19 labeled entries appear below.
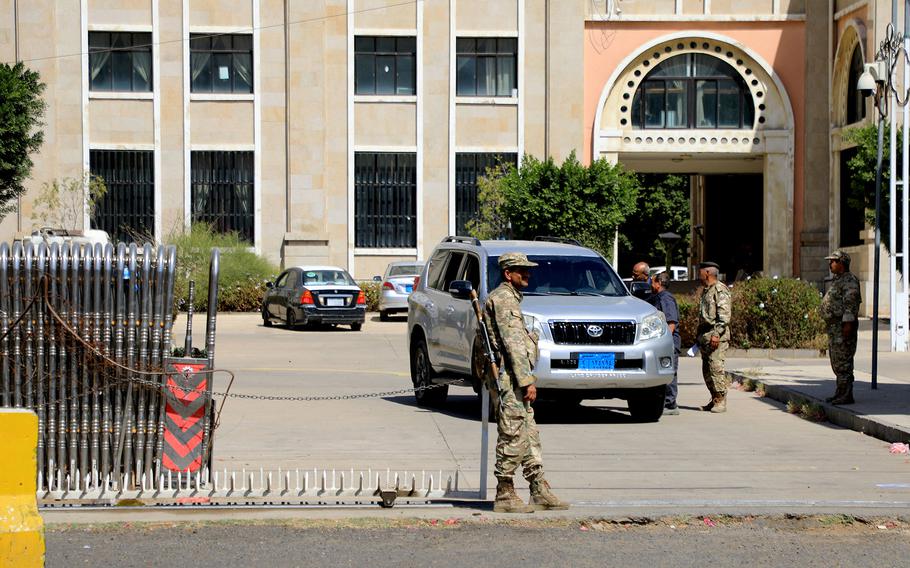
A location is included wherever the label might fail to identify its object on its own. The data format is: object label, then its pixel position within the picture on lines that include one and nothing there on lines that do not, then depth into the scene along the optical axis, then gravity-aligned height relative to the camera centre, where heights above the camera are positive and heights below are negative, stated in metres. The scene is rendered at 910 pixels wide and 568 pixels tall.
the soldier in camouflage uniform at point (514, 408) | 9.47 -1.04
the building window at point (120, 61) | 43.56 +6.37
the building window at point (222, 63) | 43.91 +6.36
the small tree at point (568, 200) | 38.66 +1.72
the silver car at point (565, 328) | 14.68 -0.77
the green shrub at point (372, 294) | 41.59 -1.04
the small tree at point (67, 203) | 42.53 +1.79
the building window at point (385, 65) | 44.28 +6.35
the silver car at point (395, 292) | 36.19 -0.86
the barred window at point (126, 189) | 43.72 +2.29
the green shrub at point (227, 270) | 39.75 -0.30
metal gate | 9.61 -0.70
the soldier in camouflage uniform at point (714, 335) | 16.62 -0.91
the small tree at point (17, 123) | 37.81 +3.84
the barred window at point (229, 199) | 44.12 +1.96
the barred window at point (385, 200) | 44.28 +1.96
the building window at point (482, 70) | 44.38 +6.17
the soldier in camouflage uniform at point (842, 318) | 15.67 -0.67
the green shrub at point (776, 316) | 23.97 -0.99
